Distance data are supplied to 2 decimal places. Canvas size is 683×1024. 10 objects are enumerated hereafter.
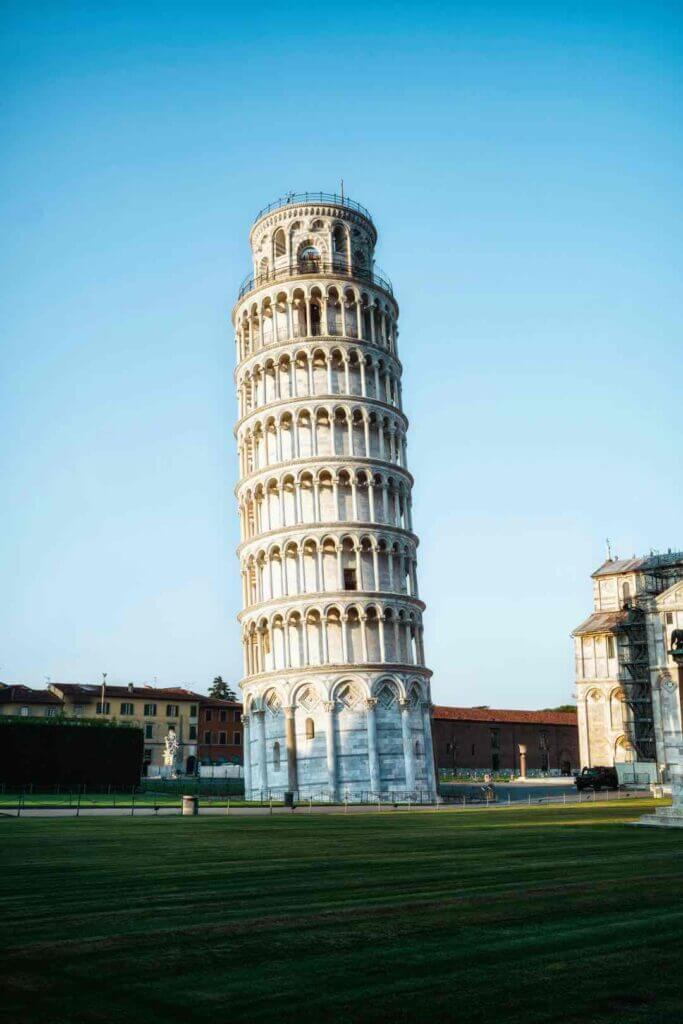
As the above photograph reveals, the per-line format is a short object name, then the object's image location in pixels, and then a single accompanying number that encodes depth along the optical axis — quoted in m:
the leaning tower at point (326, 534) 58.75
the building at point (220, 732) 111.62
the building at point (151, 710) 105.25
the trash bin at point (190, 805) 39.53
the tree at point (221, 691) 152.25
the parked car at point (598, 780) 66.81
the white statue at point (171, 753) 92.06
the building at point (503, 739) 104.06
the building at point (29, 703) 99.50
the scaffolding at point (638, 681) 81.06
